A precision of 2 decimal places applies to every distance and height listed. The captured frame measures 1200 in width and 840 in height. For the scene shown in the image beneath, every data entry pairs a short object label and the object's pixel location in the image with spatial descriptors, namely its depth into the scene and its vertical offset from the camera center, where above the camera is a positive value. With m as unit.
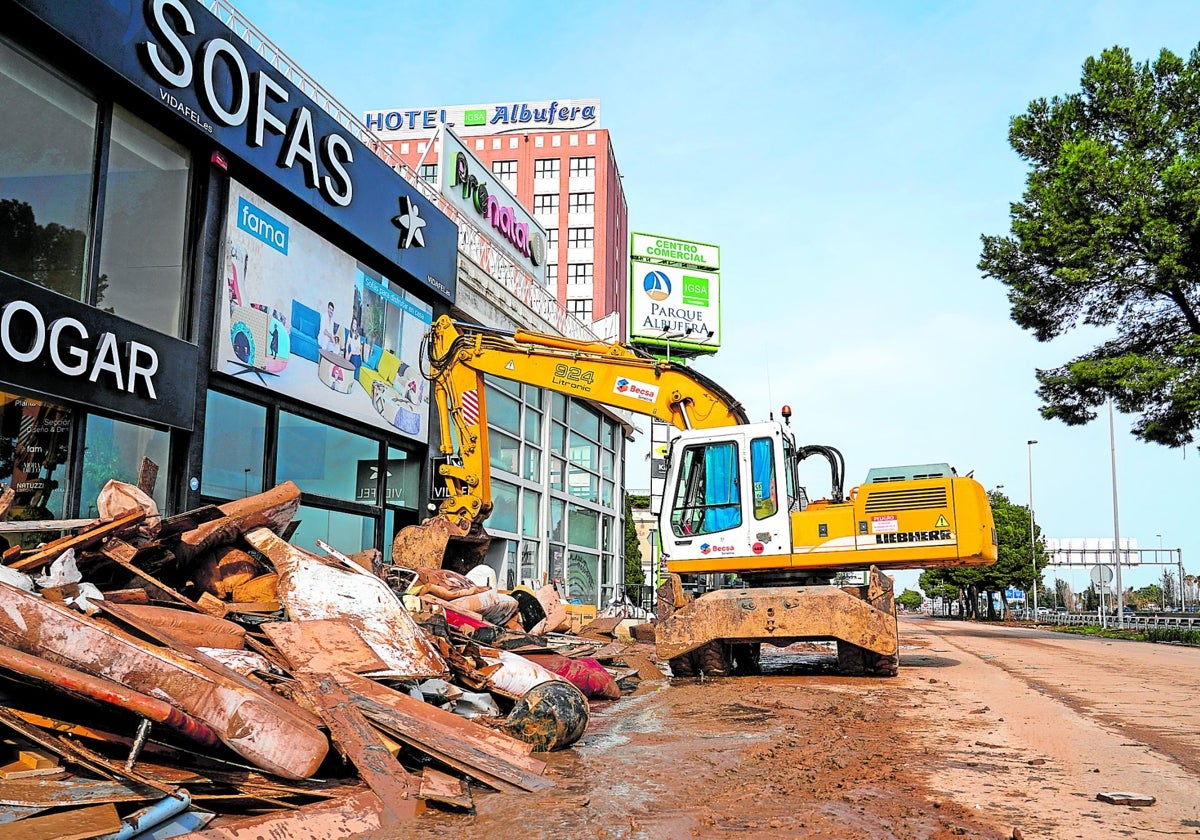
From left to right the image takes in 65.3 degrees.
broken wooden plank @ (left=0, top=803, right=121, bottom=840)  3.34 -1.00
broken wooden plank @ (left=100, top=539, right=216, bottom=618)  6.88 -0.07
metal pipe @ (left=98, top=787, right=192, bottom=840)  3.57 -1.03
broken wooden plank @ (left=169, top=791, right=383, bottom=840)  3.78 -1.14
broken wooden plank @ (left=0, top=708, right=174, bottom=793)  3.99 -0.88
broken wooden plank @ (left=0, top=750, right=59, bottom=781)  3.96 -0.93
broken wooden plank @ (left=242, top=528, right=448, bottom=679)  6.67 -0.40
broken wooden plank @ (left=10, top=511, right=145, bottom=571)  6.44 +0.06
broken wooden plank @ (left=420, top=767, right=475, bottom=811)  4.51 -1.17
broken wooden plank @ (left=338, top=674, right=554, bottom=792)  5.00 -1.06
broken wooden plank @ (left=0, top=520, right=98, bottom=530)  7.25 +0.19
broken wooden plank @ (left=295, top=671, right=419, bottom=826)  4.50 -1.01
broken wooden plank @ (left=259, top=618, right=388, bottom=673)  5.99 -0.61
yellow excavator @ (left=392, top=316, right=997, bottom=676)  11.03 +0.34
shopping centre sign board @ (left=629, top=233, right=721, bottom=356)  50.25 +14.15
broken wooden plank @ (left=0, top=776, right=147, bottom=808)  3.63 -0.96
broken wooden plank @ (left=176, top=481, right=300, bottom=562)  7.84 +0.29
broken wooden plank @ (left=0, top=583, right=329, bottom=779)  4.55 -0.64
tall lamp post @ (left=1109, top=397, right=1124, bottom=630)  36.87 +1.60
